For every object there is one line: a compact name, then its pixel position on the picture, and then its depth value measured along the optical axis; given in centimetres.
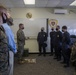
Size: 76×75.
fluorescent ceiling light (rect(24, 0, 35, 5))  331
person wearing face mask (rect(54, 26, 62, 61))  323
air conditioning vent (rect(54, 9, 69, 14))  402
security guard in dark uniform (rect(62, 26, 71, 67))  269
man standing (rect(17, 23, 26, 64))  291
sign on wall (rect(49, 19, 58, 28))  418
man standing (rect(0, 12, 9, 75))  72
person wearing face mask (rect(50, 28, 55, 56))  368
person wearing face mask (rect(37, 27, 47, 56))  387
